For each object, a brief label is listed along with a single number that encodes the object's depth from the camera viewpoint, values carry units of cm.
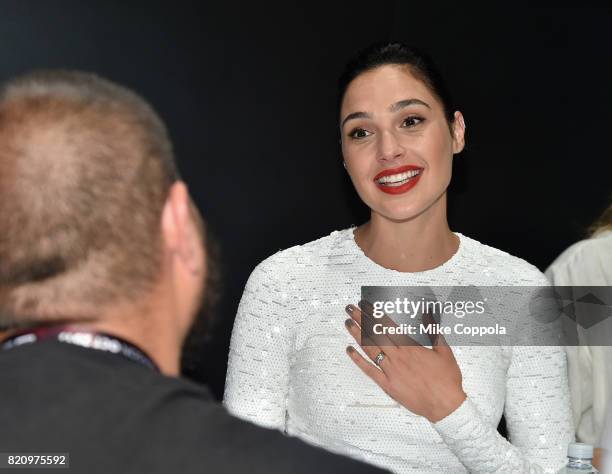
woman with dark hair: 175
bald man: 97
